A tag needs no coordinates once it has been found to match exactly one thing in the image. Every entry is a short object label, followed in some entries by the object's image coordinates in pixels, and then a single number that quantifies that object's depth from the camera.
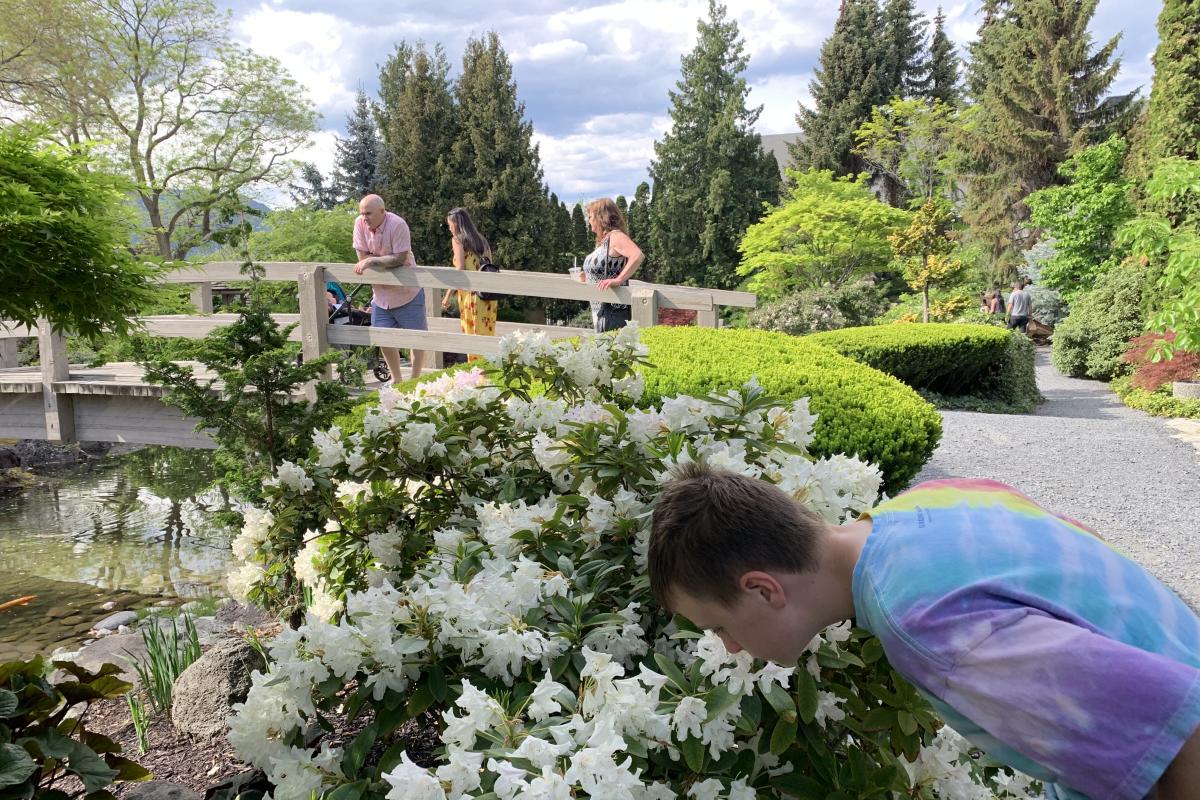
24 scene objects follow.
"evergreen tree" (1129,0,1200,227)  12.34
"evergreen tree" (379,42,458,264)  21.62
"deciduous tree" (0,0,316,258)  19.38
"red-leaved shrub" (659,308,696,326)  18.58
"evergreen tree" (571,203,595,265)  23.84
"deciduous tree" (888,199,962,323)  17.19
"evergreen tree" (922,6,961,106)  28.95
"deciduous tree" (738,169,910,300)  18.39
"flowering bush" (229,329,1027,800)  1.21
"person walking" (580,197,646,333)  6.00
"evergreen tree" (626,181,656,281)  26.20
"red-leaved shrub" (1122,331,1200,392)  10.03
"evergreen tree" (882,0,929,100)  28.00
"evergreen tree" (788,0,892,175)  27.77
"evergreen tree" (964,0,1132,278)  22.50
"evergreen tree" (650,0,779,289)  24.17
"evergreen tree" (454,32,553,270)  21.16
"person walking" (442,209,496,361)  7.13
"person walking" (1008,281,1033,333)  17.36
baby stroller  11.06
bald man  6.84
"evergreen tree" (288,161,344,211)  31.64
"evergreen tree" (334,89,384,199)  30.12
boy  0.91
